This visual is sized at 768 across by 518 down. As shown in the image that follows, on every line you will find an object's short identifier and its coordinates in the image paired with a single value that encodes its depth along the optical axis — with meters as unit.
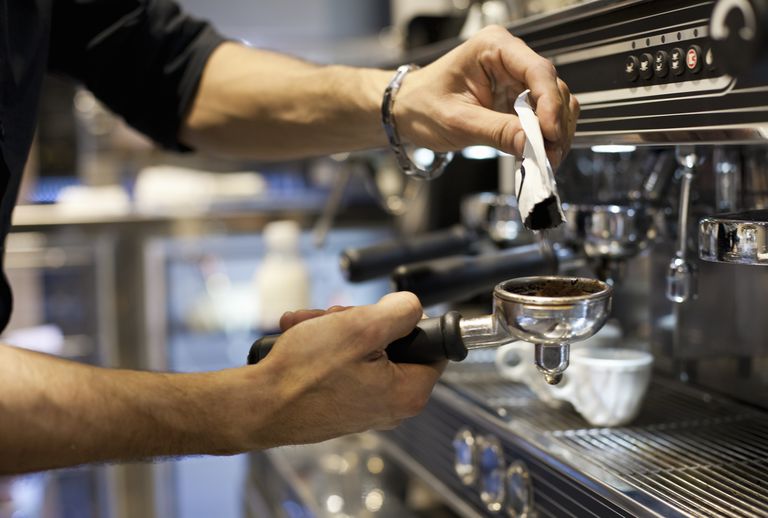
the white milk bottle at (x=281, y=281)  1.72
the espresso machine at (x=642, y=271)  0.61
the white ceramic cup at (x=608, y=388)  0.84
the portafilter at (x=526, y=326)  0.55
